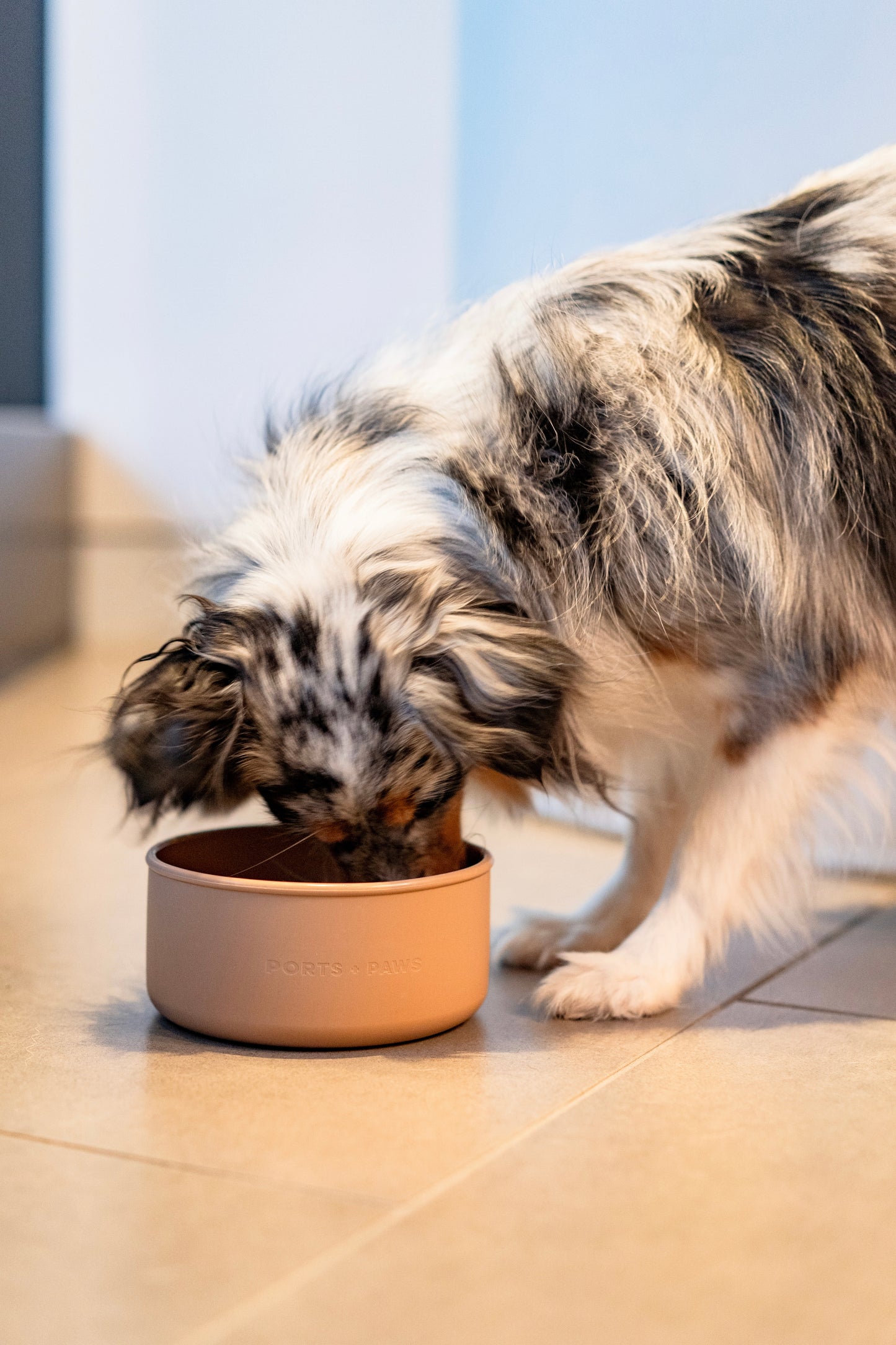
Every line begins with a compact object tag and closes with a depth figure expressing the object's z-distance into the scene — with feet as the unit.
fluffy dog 4.25
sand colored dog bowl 4.07
